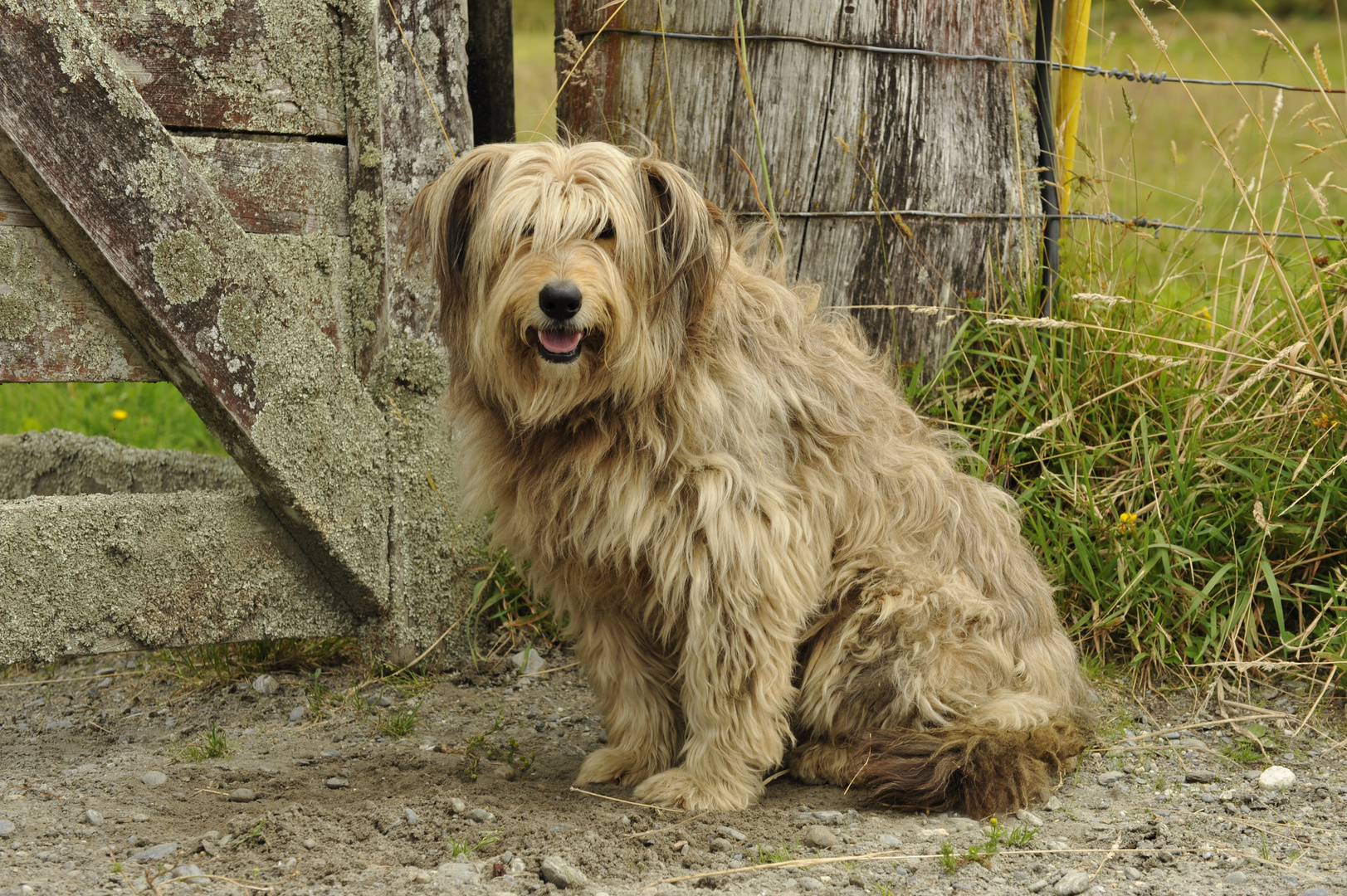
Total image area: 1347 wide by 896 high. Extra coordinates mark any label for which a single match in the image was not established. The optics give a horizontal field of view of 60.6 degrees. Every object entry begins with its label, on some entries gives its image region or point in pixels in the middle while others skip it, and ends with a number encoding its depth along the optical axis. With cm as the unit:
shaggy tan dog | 297
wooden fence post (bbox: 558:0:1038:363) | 385
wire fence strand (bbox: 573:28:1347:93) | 382
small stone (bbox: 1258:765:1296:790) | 329
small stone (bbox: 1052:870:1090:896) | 267
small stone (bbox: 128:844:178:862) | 273
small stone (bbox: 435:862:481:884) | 265
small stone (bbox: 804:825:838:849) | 293
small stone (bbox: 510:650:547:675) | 421
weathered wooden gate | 315
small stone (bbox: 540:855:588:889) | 266
